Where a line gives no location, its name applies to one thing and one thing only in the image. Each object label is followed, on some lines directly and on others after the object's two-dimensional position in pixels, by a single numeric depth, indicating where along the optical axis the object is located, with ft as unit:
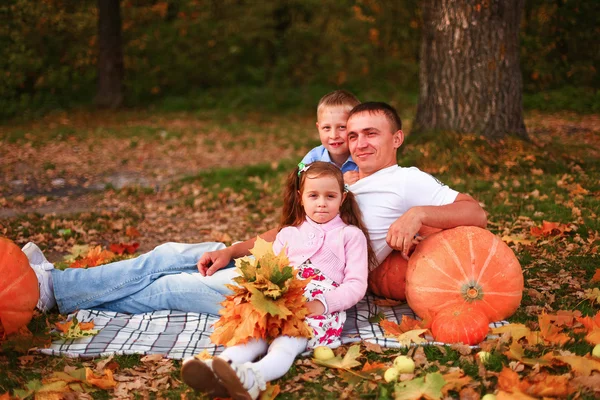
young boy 14.71
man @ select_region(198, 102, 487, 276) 13.04
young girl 11.35
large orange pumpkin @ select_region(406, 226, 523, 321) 12.44
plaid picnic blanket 12.36
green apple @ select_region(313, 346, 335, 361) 11.55
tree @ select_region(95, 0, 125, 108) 55.26
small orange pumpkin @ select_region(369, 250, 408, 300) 13.98
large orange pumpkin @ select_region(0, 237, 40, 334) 12.35
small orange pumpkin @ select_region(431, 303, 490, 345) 11.75
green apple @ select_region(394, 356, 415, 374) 10.85
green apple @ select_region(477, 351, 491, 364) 10.98
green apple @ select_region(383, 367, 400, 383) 10.64
